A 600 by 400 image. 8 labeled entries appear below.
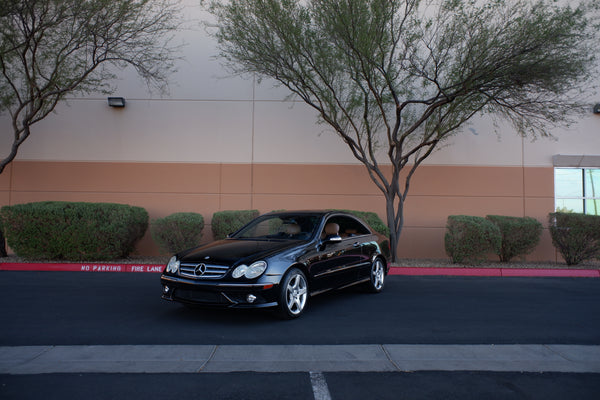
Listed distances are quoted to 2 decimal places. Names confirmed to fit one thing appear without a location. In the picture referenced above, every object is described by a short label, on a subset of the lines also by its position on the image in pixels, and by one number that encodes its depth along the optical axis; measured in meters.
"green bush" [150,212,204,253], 11.24
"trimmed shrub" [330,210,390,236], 11.54
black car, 5.54
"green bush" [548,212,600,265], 11.33
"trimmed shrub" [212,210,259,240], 11.60
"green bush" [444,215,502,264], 11.10
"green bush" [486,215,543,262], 11.62
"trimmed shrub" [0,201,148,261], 10.82
